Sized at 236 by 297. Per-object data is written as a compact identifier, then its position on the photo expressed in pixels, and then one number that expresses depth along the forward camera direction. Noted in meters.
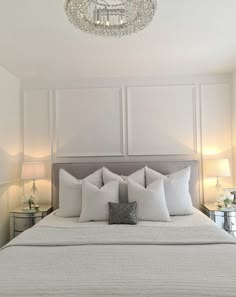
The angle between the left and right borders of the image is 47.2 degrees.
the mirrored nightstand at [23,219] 3.41
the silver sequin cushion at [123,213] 2.78
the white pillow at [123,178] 3.24
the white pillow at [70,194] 3.18
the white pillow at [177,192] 3.14
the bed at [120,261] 1.43
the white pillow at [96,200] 2.94
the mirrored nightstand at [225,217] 3.26
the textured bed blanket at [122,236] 2.12
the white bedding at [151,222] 2.74
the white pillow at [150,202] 2.90
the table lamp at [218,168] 3.44
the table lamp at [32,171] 3.59
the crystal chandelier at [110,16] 1.60
